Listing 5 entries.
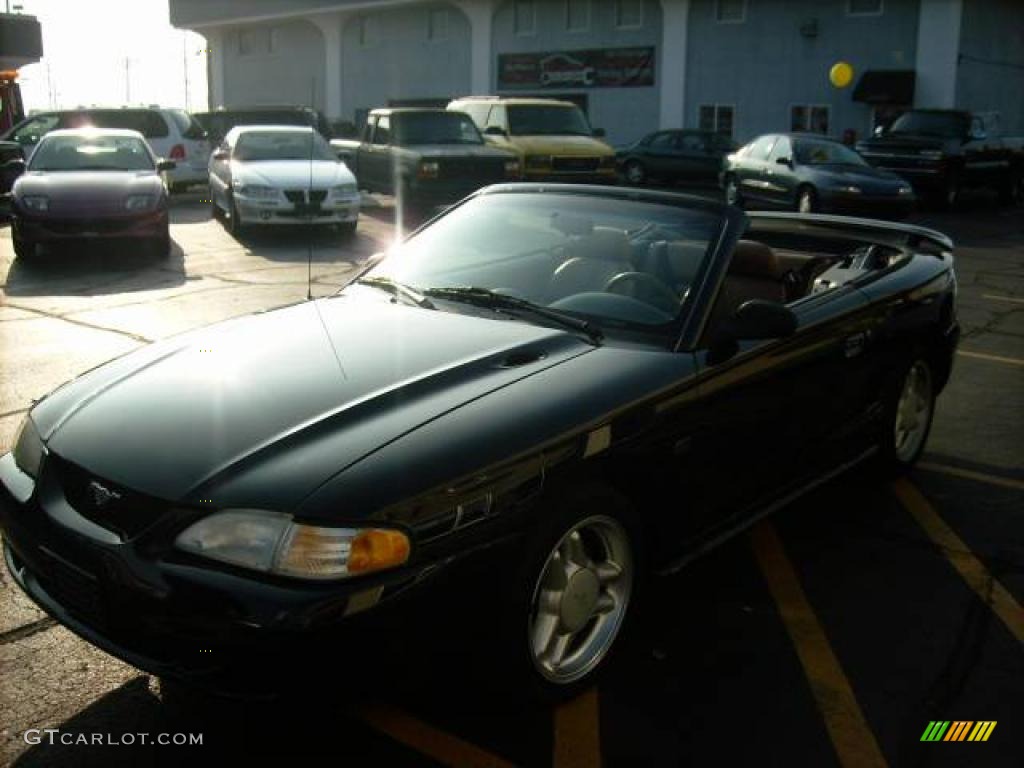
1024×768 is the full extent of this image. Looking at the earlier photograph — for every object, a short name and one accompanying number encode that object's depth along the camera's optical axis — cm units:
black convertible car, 271
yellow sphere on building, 2855
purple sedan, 1210
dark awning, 2820
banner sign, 3388
